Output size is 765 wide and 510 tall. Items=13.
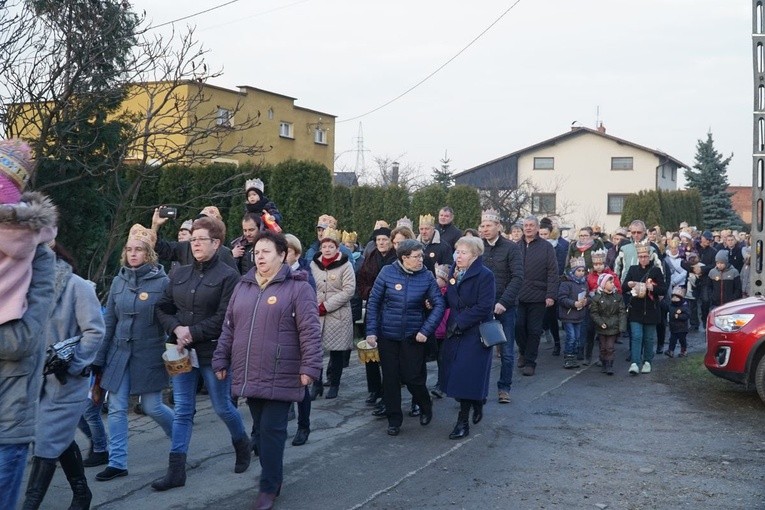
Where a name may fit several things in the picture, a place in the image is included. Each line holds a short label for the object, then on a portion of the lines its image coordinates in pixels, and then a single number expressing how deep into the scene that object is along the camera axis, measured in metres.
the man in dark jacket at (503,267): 10.88
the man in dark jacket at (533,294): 12.21
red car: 10.53
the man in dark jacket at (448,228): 13.48
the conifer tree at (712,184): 57.28
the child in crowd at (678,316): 14.37
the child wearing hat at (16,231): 4.07
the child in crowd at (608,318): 12.62
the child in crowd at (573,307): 13.15
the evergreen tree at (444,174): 67.44
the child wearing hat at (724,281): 18.28
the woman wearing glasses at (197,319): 6.80
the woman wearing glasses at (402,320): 8.75
